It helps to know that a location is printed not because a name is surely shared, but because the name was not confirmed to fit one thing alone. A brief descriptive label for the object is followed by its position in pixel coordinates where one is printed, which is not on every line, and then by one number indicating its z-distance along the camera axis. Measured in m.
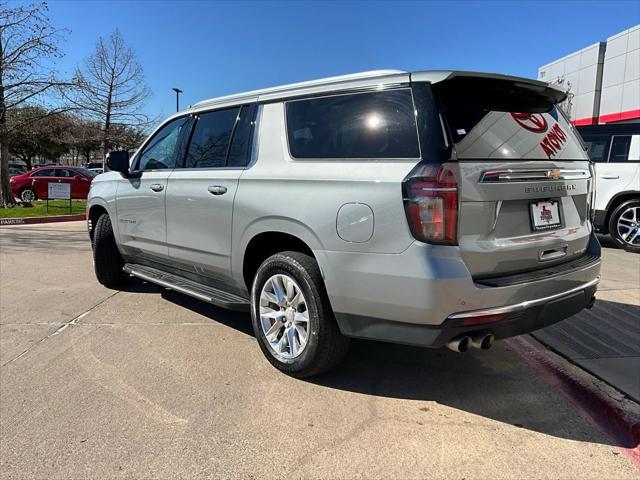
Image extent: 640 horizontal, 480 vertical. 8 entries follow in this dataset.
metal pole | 35.02
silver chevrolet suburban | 2.63
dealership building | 22.25
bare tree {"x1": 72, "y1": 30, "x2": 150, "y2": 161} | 19.94
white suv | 8.38
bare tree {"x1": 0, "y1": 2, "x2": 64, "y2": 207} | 12.95
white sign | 15.02
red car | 18.80
